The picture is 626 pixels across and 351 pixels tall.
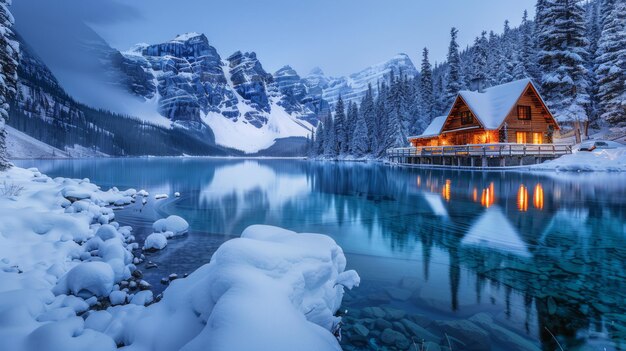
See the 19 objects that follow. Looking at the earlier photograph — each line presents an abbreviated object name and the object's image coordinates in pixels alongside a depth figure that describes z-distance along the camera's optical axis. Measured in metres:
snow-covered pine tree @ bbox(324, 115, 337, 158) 96.88
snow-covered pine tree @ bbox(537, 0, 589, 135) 36.97
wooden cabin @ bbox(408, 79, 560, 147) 37.66
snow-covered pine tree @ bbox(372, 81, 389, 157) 70.34
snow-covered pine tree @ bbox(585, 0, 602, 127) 41.88
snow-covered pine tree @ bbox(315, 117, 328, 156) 111.19
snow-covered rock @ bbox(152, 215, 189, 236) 11.41
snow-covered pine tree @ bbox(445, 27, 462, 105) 50.47
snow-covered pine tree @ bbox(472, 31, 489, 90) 48.38
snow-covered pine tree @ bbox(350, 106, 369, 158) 78.19
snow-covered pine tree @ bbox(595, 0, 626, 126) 34.94
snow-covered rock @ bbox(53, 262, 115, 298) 6.07
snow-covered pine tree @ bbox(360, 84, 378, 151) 78.44
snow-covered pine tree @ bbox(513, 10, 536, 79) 47.75
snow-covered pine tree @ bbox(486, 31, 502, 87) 56.21
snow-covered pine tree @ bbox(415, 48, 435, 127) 60.34
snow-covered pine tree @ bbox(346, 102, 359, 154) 87.94
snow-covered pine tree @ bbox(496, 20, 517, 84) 52.29
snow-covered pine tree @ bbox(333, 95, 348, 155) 91.19
